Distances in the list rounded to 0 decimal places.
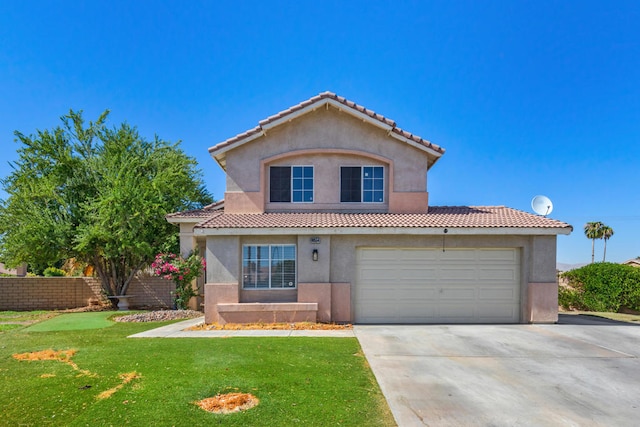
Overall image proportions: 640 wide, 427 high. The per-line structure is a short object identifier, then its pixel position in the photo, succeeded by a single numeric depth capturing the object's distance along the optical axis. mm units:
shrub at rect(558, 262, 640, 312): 18766
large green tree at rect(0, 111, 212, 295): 16750
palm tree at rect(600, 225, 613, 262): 62031
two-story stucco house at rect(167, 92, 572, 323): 12711
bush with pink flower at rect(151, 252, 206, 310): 15039
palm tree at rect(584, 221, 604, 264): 62844
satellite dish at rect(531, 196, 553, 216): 15131
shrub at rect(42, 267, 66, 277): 28203
